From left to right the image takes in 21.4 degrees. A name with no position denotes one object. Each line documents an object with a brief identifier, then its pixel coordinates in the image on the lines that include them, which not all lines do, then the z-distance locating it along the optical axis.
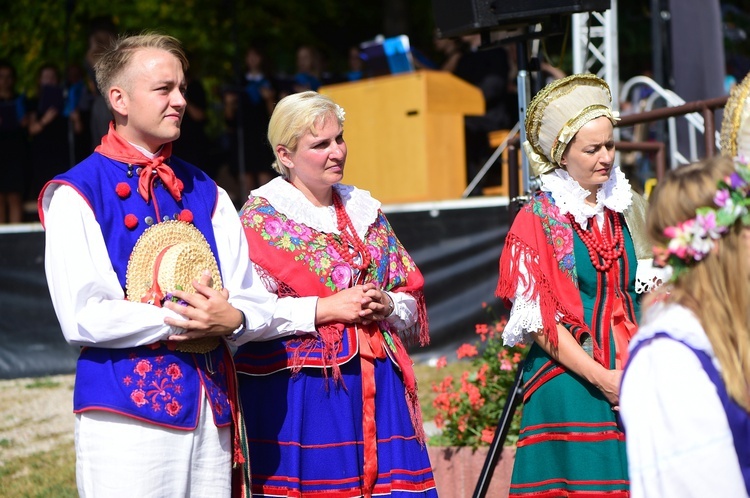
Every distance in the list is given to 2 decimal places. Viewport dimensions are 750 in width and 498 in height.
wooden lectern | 15.78
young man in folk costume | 5.29
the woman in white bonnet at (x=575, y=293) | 6.31
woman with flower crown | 3.92
